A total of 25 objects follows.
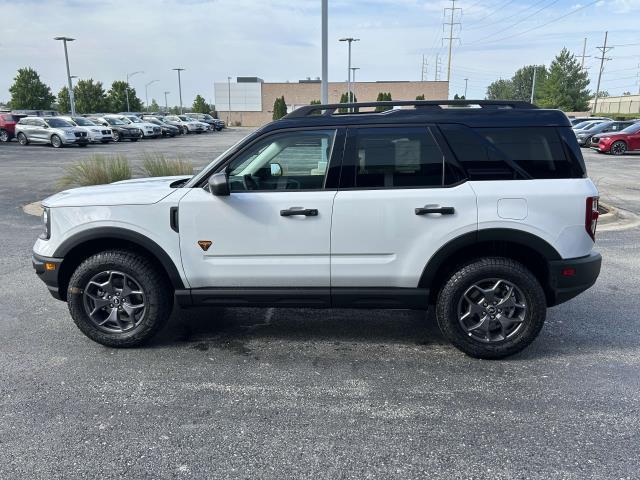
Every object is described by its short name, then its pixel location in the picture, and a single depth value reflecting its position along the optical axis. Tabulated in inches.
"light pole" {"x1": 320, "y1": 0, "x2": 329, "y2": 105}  524.7
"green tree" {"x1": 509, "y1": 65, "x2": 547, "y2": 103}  4990.2
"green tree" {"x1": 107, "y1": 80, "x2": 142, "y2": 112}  2625.5
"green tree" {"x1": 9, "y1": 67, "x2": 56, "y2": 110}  2001.7
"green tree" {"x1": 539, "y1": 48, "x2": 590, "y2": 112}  2753.4
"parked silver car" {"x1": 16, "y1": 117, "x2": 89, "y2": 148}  1087.6
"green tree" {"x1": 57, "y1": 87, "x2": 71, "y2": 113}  2275.8
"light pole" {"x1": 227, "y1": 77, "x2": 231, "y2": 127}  3363.7
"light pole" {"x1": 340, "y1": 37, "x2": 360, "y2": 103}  1565.0
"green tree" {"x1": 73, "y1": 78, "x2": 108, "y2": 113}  2292.1
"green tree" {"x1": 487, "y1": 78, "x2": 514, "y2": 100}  5301.7
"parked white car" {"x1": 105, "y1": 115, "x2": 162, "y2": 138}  1452.6
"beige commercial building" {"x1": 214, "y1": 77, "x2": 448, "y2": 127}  3230.8
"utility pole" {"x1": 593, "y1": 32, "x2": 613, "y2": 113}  2859.0
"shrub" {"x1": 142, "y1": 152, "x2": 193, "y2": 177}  459.6
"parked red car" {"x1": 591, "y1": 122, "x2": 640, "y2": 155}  938.1
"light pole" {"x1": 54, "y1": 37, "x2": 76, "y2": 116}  1624.0
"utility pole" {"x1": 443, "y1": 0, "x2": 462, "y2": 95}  2656.3
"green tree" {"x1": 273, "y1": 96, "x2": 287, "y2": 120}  2102.6
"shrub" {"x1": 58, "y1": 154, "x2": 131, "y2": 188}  456.8
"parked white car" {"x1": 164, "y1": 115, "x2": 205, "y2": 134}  1903.3
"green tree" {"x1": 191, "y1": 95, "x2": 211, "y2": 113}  3083.2
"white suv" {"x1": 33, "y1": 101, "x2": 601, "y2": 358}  151.9
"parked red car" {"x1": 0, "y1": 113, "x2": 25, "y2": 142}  1186.0
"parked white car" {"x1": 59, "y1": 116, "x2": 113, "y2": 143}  1186.3
